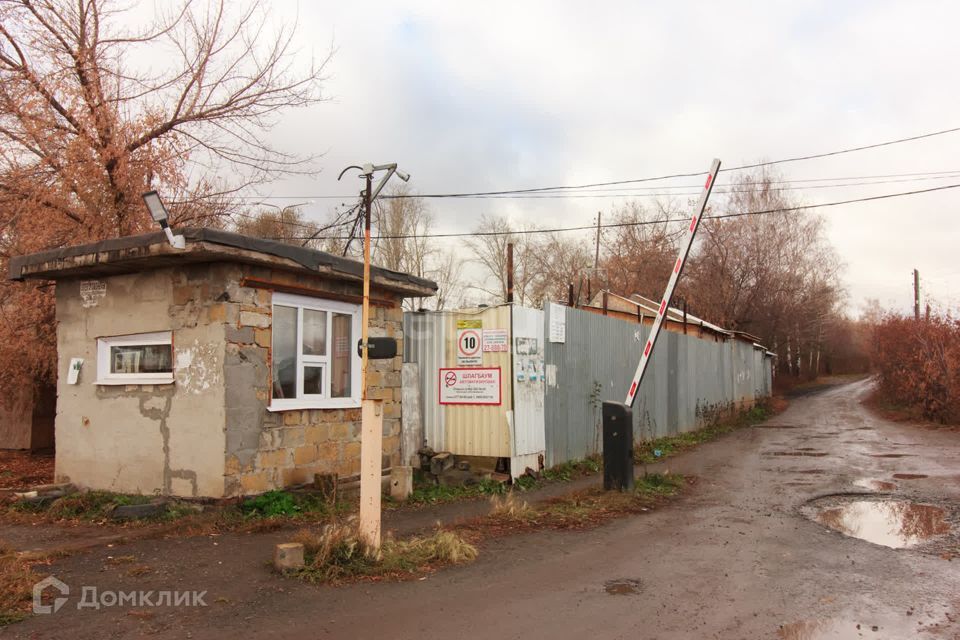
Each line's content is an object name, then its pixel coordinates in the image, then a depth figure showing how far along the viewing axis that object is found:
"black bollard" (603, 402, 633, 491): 9.53
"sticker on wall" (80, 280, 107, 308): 9.05
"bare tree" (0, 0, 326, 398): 11.65
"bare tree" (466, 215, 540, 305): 45.38
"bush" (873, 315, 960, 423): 22.53
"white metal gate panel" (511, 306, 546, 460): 10.81
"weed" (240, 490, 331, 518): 8.08
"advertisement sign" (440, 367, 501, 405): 10.82
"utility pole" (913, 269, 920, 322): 42.88
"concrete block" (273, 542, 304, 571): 5.91
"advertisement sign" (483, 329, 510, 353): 10.78
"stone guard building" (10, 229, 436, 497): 8.02
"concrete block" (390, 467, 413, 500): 9.62
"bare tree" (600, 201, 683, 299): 41.81
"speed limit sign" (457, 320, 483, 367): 11.02
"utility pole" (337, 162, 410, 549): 6.23
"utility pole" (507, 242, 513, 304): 11.52
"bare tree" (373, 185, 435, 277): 36.44
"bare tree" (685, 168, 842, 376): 38.62
